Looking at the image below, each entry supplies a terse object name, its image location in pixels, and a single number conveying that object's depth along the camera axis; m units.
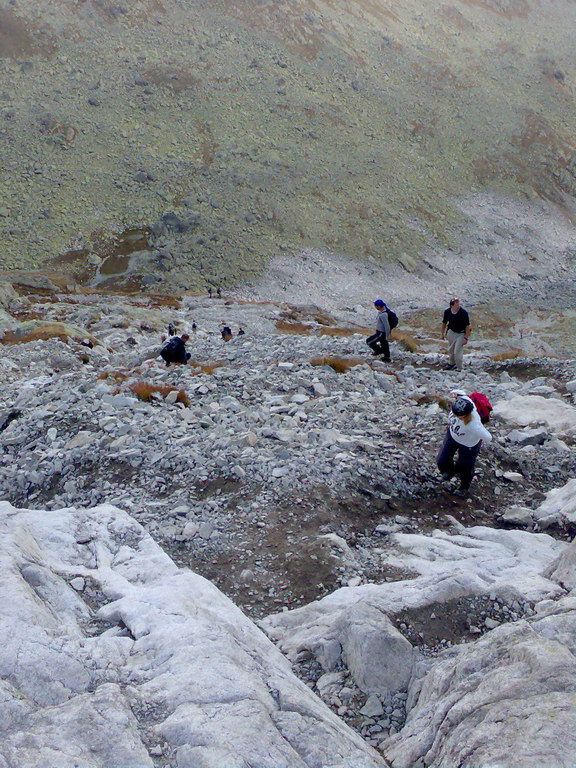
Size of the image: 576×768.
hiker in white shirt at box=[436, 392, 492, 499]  9.86
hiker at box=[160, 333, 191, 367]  18.81
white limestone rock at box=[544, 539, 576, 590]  6.91
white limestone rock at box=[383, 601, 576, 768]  3.93
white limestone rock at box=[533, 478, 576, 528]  9.92
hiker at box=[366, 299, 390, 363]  18.80
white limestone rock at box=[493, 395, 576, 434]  13.95
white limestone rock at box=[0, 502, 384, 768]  4.21
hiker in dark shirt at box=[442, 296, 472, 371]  17.58
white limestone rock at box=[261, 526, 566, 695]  6.13
